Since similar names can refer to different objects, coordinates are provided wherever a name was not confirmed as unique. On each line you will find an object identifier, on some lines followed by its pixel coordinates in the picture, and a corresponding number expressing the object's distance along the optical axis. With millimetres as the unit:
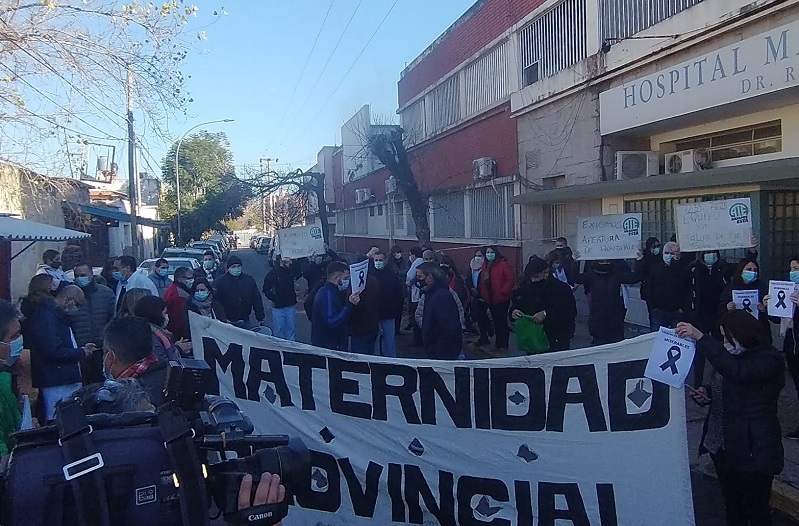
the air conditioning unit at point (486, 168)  17188
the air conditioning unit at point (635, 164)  12047
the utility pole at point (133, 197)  21375
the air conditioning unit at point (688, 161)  10930
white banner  4113
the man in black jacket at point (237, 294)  9094
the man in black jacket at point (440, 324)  6891
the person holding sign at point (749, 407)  3855
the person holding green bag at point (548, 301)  7227
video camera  1698
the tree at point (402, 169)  18453
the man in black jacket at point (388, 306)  9461
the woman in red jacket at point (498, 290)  11227
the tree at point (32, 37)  8961
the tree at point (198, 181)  46406
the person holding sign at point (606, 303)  8102
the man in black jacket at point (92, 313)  7305
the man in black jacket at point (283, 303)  10539
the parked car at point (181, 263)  20838
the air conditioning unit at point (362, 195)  32200
